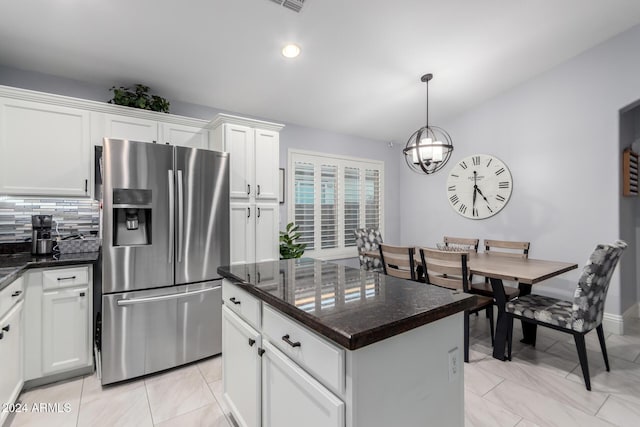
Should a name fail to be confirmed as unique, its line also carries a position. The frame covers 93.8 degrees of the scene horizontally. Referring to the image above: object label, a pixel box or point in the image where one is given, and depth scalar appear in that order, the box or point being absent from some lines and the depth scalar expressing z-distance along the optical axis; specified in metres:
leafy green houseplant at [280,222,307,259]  3.71
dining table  2.37
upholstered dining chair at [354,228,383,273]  3.93
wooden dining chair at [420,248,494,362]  2.50
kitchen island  0.97
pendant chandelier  3.05
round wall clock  4.12
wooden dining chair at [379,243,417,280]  2.82
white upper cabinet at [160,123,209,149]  2.98
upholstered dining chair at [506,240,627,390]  2.15
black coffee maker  2.46
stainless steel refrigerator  2.26
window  4.41
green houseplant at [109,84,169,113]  2.78
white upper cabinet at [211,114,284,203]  3.05
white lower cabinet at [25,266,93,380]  2.17
